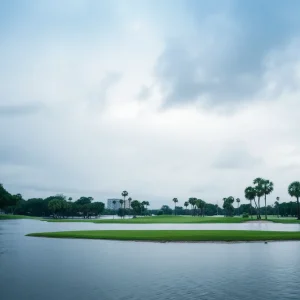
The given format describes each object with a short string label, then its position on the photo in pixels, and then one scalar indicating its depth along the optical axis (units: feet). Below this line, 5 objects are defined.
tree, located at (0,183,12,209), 635.66
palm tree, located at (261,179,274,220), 583.99
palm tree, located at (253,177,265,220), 581.94
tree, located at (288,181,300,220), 557.91
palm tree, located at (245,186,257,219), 604.99
